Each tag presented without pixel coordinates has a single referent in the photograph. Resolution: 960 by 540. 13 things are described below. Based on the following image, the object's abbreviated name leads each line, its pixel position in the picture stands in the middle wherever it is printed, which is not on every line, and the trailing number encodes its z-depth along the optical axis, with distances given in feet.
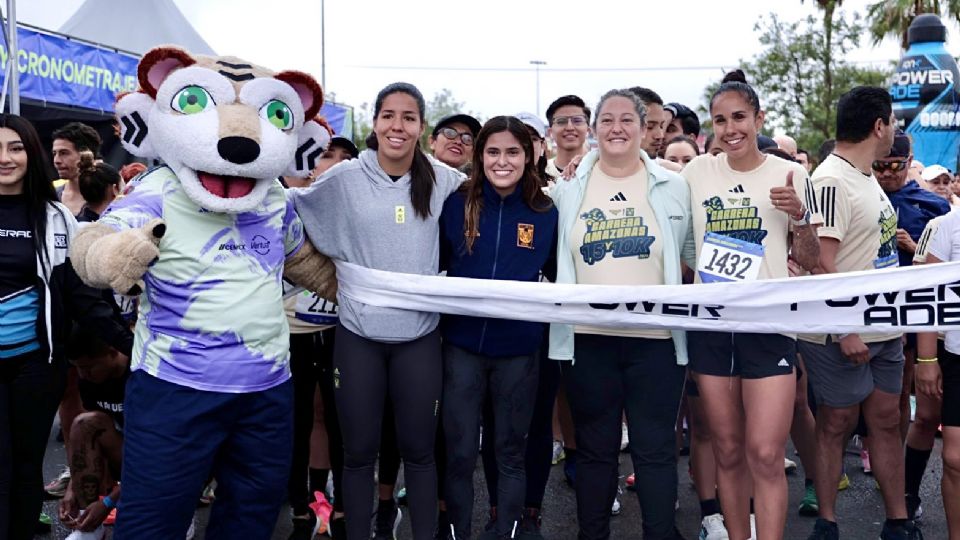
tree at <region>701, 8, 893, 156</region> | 79.46
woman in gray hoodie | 11.99
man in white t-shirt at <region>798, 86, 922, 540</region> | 13.14
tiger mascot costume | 10.02
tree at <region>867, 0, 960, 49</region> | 69.62
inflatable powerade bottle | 50.06
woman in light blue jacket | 12.41
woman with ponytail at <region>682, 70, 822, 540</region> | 11.93
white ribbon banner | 11.95
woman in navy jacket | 12.48
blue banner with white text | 31.94
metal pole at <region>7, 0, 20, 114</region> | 21.95
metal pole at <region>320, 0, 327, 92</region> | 73.26
